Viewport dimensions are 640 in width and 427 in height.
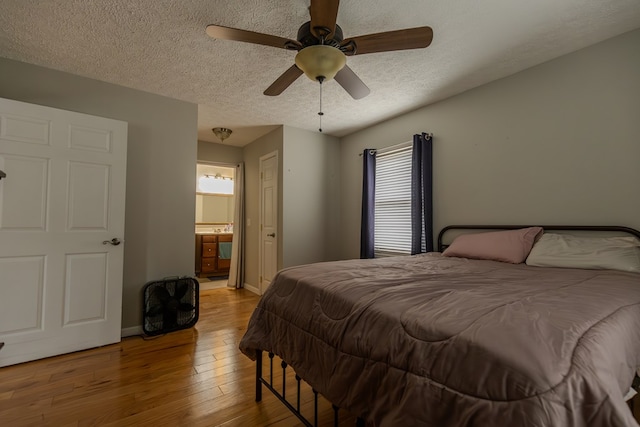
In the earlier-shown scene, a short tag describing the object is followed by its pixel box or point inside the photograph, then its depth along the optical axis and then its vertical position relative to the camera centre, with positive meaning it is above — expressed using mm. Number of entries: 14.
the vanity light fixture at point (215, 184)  6781 +912
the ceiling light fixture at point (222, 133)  4199 +1331
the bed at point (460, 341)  649 -361
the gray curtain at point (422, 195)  3203 +320
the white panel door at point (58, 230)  2252 -80
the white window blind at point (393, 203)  3572 +257
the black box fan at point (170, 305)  2883 -880
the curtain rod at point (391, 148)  3506 +983
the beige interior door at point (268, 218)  4164 +61
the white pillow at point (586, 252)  1790 -191
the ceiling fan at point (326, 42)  1621 +1076
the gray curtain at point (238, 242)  4992 -359
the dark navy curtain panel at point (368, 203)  3872 +269
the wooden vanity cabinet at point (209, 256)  6113 -749
